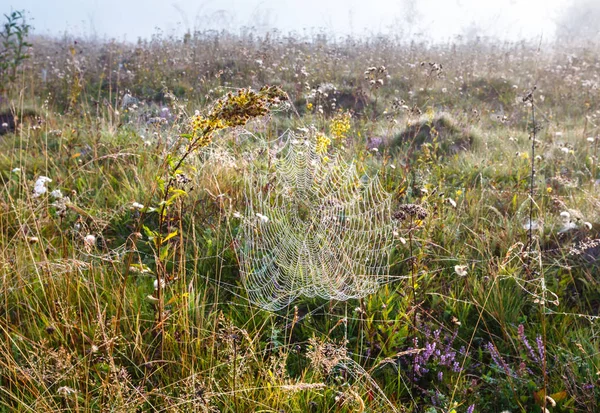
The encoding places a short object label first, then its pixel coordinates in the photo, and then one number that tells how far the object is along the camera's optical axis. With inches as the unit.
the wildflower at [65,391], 65.7
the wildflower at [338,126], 154.0
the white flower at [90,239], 97.1
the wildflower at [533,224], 127.9
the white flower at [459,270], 86.6
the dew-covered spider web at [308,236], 112.3
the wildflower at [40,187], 119.3
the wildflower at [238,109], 63.0
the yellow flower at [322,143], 135.8
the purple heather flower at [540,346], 85.0
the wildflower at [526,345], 86.8
